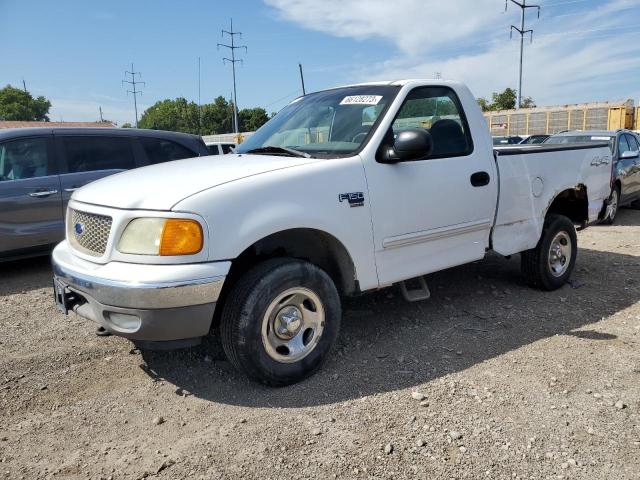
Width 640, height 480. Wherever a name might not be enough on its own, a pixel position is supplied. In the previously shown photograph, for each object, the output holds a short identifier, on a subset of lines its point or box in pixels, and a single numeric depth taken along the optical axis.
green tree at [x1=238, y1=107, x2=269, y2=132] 77.31
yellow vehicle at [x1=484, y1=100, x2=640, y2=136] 28.02
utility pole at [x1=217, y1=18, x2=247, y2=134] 46.57
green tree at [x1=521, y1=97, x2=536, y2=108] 60.81
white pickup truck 2.82
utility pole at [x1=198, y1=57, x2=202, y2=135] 79.18
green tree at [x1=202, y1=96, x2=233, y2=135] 86.38
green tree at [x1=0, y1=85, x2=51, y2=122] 87.88
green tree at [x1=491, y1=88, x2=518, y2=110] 53.53
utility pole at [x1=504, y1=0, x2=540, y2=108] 35.81
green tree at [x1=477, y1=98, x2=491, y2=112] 54.30
